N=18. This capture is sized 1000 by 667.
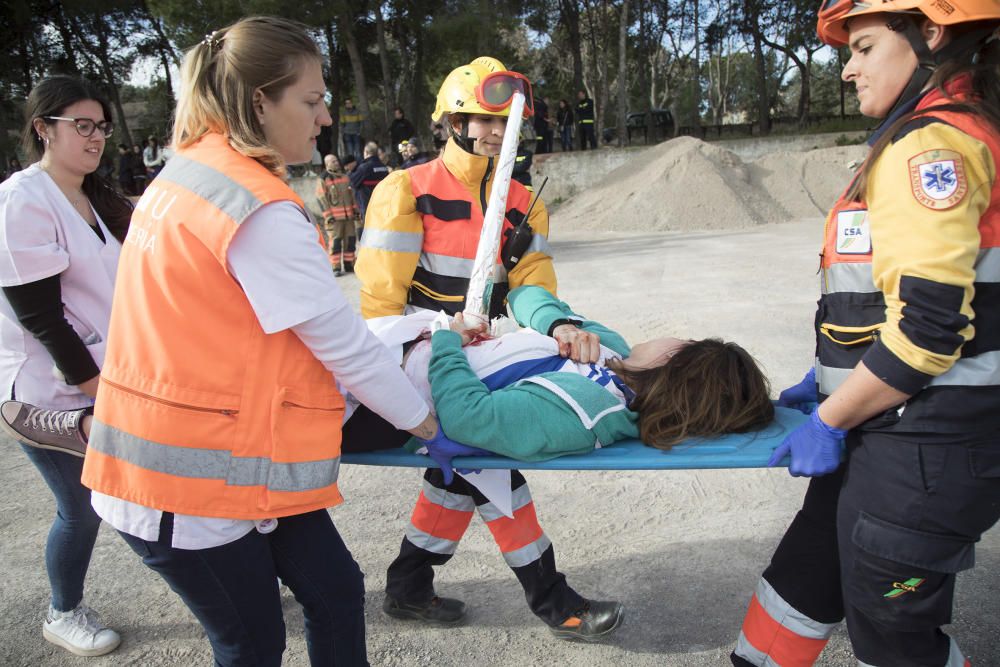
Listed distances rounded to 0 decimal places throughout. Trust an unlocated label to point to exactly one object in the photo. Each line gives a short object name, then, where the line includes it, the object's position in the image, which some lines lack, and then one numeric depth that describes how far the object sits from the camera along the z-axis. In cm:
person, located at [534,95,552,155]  1831
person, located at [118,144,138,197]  1983
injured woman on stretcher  199
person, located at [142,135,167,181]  2013
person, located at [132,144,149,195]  1992
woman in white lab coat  220
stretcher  202
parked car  3045
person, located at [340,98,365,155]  2061
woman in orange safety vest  148
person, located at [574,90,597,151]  2184
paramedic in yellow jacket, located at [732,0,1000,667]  150
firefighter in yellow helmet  267
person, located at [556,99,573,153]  2409
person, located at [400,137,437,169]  1199
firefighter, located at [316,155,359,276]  1190
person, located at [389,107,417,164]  1909
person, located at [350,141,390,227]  1224
